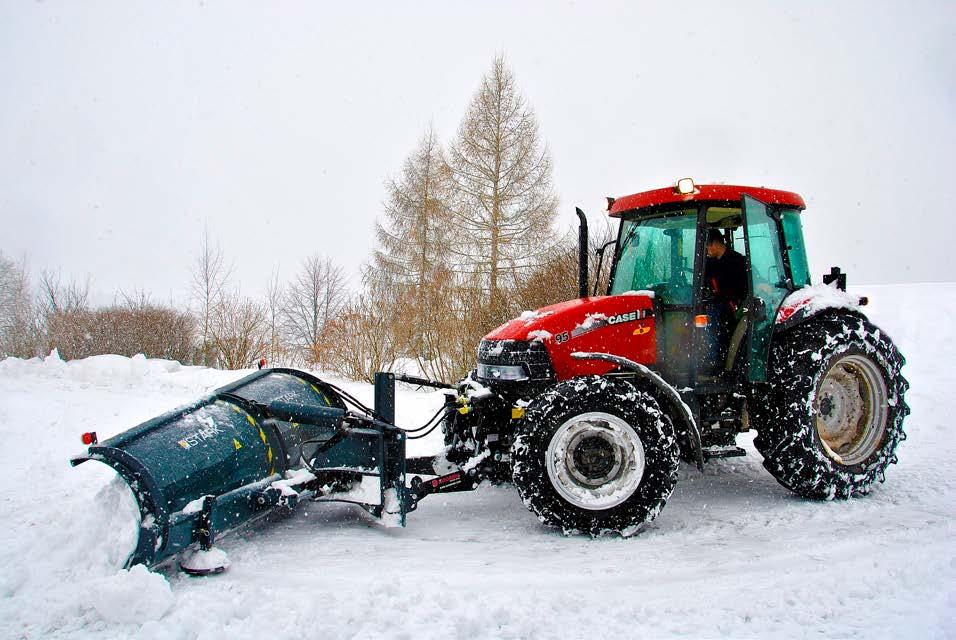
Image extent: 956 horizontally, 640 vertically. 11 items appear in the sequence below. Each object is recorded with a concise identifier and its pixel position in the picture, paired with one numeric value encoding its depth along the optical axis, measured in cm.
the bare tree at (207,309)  1759
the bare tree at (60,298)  2236
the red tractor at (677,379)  402
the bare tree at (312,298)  2722
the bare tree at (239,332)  1642
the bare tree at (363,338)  1324
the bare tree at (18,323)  2084
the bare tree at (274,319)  1652
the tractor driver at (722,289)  475
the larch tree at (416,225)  1791
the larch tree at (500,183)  1678
